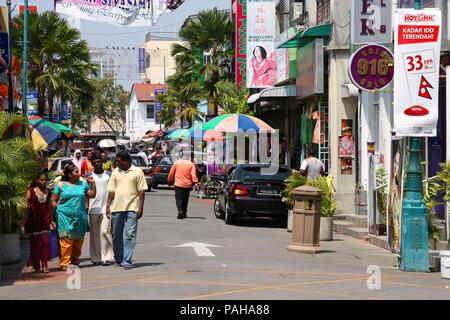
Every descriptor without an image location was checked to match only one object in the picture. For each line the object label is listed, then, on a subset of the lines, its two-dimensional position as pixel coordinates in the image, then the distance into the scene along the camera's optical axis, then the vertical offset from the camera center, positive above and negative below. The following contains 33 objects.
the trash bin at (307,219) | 16.39 -1.53
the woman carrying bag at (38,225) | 13.87 -1.35
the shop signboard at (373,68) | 19.08 +1.33
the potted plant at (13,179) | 13.31 -0.64
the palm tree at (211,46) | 48.09 +4.60
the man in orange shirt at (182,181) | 24.44 -1.25
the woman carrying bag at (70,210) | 13.92 -1.13
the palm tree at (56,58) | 40.25 +3.43
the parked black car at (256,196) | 22.81 -1.54
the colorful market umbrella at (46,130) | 29.25 +0.16
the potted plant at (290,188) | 19.70 -1.19
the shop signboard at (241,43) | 40.94 +4.02
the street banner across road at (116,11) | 27.86 +3.76
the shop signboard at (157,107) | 95.60 +2.88
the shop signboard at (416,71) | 13.80 +0.91
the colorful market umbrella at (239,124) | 31.39 +0.32
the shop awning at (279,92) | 33.34 +1.51
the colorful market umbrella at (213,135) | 35.58 -0.05
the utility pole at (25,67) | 34.62 +2.61
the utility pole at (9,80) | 27.84 +1.76
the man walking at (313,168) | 24.00 -0.91
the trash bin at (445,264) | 13.27 -1.89
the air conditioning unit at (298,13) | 33.21 +4.35
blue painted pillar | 14.05 -1.38
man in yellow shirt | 13.95 -1.05
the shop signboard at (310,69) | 27.47 +1.97
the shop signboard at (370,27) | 21.50 +2.44
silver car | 39.84 -1.42
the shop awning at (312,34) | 27.09 +2.95
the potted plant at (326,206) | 19.45 -1.58
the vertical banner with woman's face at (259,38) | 39.22 +4.08
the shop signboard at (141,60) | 113.06 +9.09
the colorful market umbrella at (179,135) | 42.70 -0.05
